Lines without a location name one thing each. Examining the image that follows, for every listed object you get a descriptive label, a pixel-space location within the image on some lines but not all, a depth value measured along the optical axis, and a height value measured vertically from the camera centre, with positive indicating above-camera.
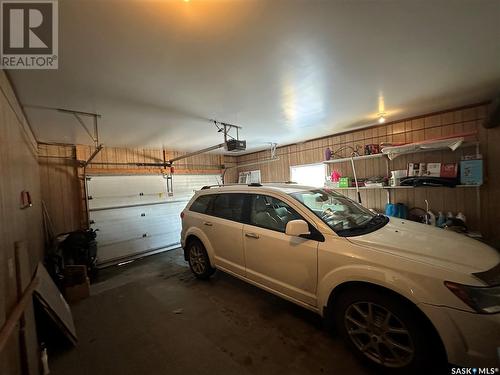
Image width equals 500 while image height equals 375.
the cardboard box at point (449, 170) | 3.19 +0.10
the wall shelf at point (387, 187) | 3.15 -0.16
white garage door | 4.59 -0.57
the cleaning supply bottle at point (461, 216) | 3.23 -0.65
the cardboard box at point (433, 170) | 3.35 +0.12
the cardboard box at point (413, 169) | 3.55 +0.15
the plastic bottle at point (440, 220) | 3.31 -0.72
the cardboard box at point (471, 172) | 2.98 +0.05
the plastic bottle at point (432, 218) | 3.43 -0.70
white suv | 1.27 -0.74
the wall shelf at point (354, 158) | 4.06 +0.47
